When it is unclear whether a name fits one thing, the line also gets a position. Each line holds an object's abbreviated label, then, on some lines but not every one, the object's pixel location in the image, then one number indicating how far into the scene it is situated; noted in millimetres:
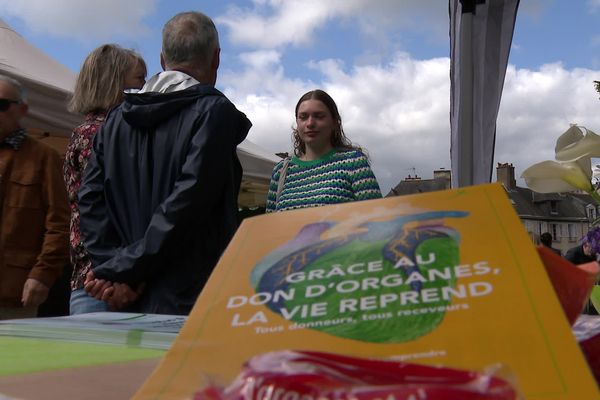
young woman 1948
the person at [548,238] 7021
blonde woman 1811
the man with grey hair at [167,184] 1365
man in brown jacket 2113
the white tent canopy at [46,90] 3443
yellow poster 316
